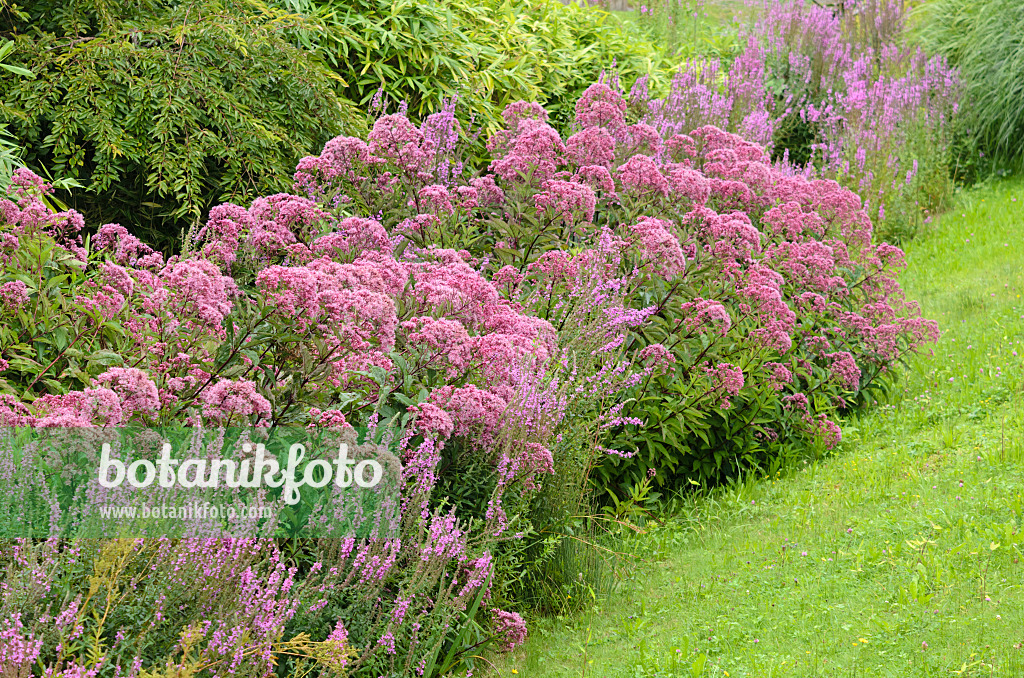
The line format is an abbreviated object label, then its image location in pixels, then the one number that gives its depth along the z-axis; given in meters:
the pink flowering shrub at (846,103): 8.43
